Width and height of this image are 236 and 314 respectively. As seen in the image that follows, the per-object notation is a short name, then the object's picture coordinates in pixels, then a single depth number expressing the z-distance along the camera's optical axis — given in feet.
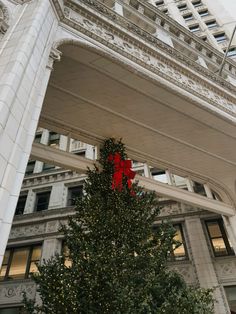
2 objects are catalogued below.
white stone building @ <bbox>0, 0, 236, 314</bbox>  16.70
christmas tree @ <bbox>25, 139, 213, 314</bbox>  17.89
